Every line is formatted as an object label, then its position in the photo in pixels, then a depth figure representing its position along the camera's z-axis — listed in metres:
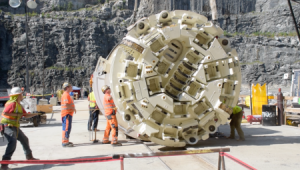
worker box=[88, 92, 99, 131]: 8.23
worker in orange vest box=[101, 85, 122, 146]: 6.67
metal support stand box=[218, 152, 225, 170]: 3.90
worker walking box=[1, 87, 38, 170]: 4.84
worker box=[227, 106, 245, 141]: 7.27
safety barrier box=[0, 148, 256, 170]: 3.72
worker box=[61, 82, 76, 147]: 6.71
